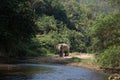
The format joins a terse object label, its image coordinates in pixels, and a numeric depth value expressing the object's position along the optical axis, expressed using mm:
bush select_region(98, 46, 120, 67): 30438
